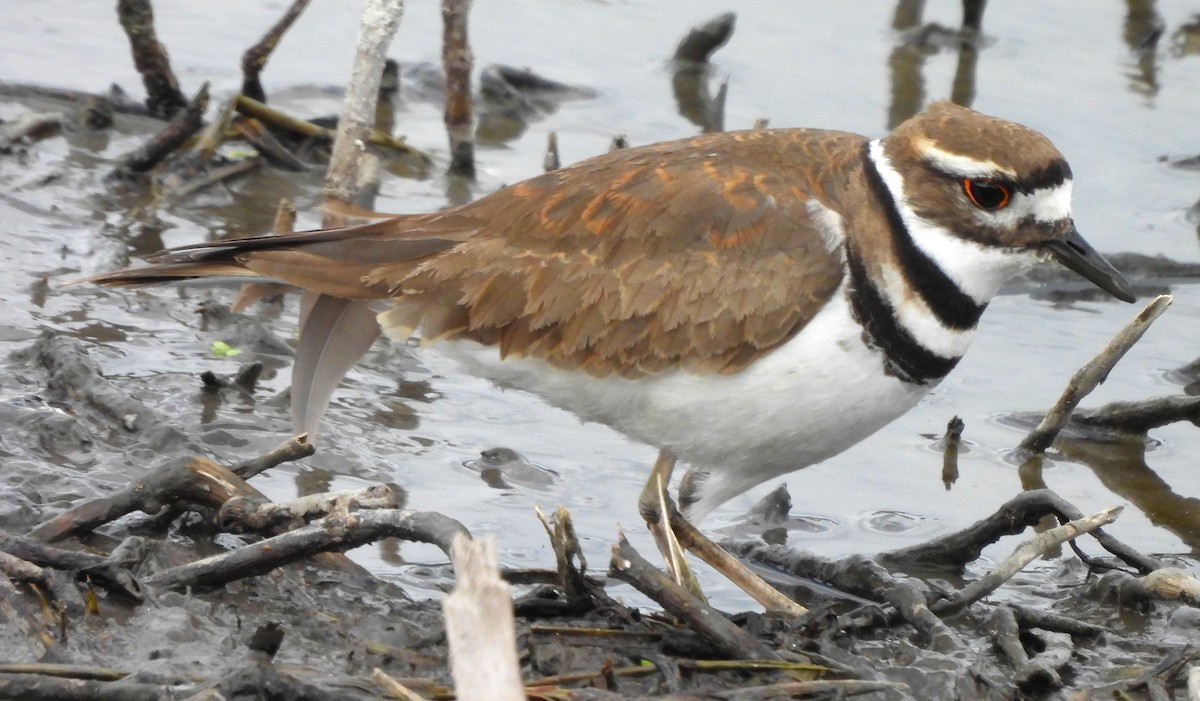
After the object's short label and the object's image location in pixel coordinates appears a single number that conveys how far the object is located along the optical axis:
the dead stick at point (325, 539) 8.28
